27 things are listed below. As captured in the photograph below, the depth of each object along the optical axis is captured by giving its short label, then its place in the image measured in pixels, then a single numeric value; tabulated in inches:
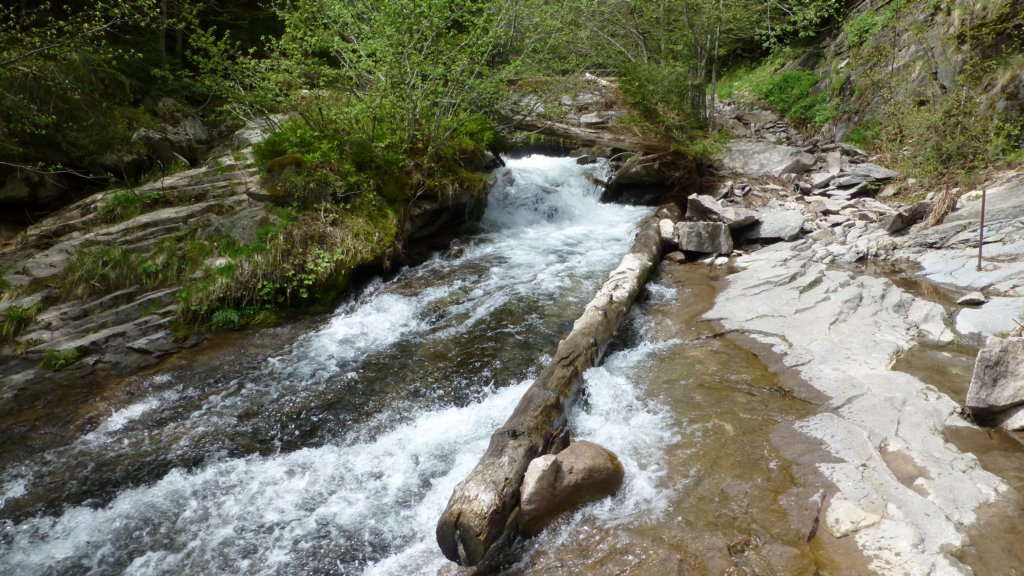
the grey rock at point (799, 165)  462.3
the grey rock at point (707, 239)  349.4
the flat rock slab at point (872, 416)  119.1
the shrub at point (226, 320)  268.7
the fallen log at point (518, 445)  127.0
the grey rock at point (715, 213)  369.1
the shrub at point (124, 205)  297.6
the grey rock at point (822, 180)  427.2
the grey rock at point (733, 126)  587.5
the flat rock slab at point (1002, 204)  276.2
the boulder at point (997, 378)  143.8
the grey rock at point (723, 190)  449.7
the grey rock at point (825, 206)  379.5
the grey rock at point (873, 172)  399.5
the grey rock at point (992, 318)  196.1
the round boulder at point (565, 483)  136.8
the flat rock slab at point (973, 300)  217.5
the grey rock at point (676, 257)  351.6
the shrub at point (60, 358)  231.0
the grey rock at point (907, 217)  318.7
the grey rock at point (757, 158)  485.1
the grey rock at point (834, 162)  442.4
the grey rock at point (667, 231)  363.3
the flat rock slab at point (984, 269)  227.0
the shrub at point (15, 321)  235.0
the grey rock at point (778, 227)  354.9
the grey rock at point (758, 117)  621.4
